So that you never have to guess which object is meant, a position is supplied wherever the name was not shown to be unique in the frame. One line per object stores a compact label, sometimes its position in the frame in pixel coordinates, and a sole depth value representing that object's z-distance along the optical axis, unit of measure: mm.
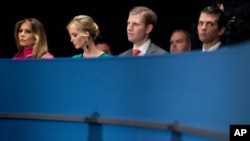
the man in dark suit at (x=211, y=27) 8109
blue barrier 5680
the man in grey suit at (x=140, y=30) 8734
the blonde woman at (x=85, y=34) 8852
